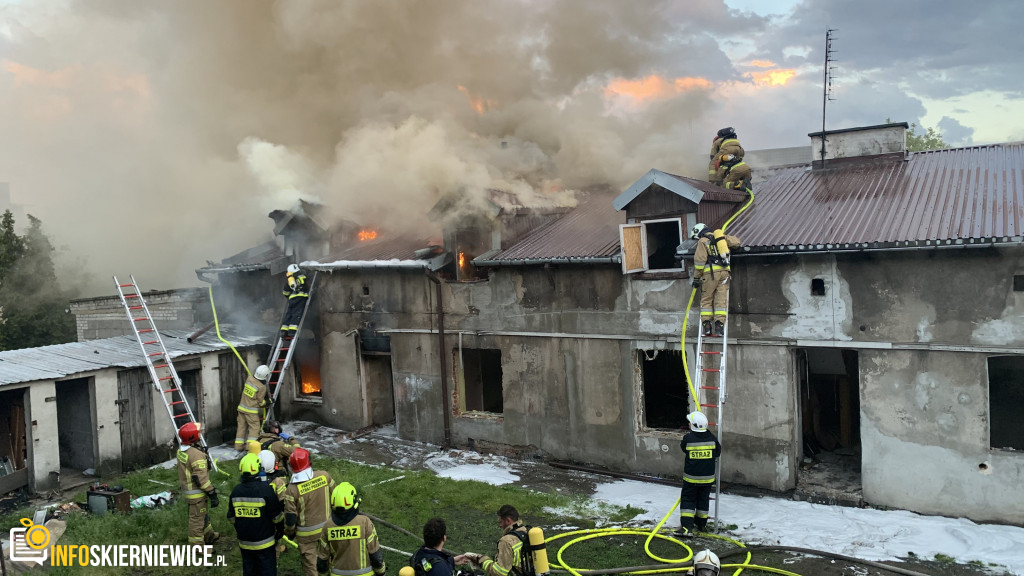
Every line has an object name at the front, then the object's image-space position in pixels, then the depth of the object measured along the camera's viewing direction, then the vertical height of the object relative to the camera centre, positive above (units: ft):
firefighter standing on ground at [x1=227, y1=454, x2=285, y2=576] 22.97 -7.45
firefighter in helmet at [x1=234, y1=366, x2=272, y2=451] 41.63 -6.64
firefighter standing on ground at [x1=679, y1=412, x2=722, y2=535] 29.71 -8.38
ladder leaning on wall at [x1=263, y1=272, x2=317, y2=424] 47.80 -4.53
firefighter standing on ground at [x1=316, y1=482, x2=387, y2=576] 20.63 -7.47
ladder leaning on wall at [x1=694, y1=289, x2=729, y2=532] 36.65 -5.31
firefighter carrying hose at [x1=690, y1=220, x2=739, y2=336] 34.09 +0.26
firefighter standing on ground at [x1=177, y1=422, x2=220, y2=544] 27.78 -7.45
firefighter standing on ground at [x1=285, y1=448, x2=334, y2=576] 23.38 -7.24
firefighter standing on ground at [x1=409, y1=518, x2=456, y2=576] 18.19 -7.15
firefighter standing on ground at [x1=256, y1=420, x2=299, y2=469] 31.71 -6.95
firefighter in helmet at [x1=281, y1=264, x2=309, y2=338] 48.93 -0.25
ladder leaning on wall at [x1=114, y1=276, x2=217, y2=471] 41.73 -4.52
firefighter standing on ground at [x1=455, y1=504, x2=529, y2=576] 19.25 -7.41
